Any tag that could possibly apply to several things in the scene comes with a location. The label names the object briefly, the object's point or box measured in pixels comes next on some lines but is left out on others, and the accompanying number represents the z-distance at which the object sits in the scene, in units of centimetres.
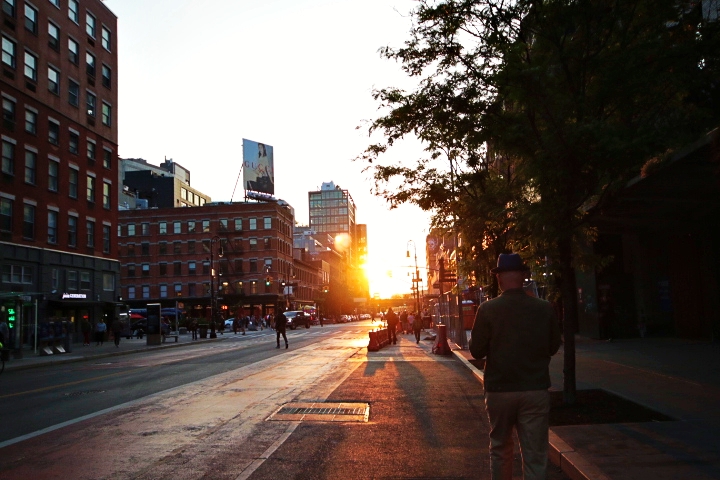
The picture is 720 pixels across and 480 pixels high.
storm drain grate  1000
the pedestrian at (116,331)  3631
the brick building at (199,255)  8662
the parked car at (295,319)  6722
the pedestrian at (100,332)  4269
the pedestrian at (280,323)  3021
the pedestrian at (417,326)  3490
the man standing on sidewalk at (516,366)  459
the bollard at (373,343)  2700
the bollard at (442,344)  2459
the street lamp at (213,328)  4772
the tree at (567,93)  859
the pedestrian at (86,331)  3928
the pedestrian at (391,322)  3256
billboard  9456
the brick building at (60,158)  3659
